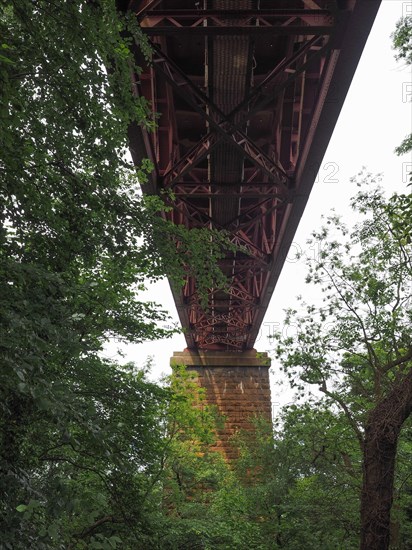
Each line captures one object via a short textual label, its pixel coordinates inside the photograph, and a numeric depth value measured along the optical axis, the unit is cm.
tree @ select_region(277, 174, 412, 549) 802
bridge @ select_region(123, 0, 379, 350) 637
